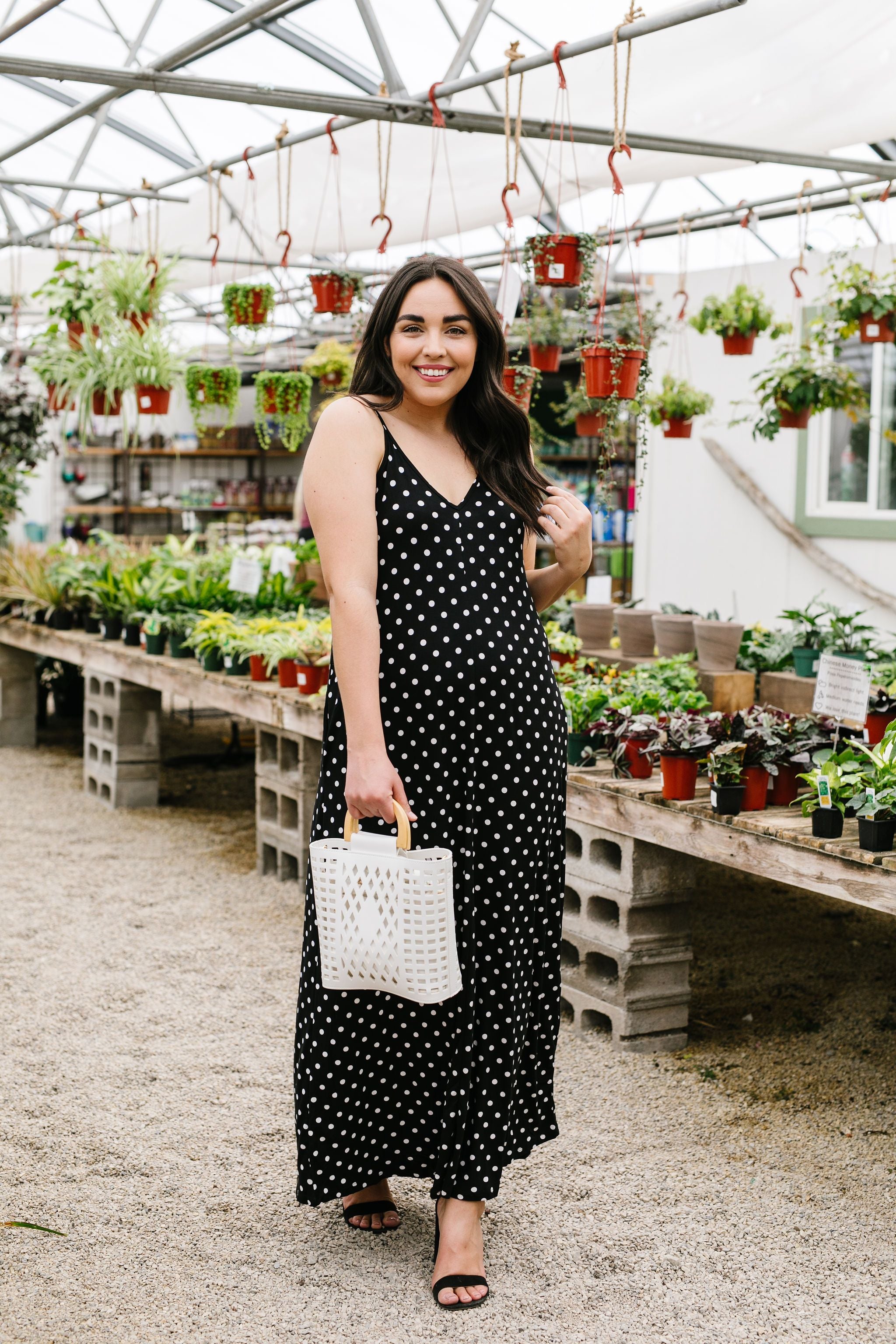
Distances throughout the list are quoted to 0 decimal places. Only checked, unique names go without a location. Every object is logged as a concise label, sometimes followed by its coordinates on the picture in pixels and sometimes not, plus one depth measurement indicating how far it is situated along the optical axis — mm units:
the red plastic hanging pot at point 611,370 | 3676
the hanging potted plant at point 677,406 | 5262
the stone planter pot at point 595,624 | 4691
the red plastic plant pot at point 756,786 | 2756
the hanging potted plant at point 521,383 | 3793
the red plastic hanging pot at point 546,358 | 4711
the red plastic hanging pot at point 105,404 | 5582
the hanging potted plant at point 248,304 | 5070
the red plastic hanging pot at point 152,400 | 5488
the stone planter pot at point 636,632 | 4465
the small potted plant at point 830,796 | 2496
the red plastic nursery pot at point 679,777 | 2865
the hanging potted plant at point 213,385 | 5316
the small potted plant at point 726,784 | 2723
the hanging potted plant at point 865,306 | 4523
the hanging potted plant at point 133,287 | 5527
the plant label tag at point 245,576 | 5414
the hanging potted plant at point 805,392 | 4684
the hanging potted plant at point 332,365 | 6117
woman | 2000
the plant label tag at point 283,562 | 5898
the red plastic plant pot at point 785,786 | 2793
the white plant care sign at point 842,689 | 2900
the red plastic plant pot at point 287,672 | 4430
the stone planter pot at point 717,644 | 3898
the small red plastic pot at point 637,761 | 3090
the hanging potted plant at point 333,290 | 4812
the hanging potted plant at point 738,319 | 5145
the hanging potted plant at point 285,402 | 5207
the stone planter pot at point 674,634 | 4219
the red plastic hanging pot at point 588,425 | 4426
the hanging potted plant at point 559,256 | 3852
